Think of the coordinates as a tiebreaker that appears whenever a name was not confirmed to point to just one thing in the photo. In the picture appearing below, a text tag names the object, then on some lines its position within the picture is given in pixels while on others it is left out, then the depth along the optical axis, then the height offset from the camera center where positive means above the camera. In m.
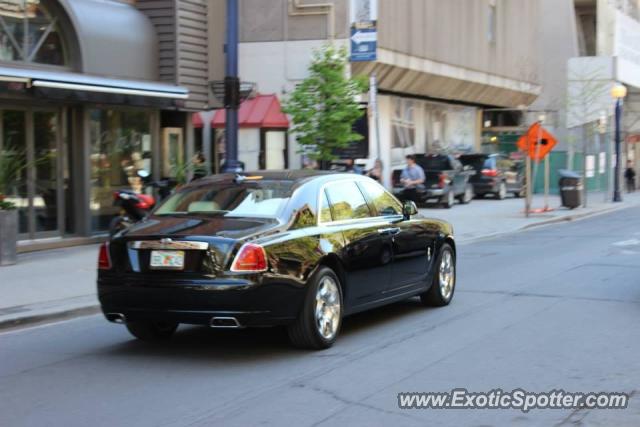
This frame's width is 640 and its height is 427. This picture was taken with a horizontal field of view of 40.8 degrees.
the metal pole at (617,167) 35.34 -0.06
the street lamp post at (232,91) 13.32 +1.21
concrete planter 13.00 -1.02
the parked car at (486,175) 33.59 -0.35
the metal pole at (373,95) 19.15 +1.60
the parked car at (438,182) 27.11 -0.51
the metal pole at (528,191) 25.54 -0.75
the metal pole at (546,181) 27.89 -0.51
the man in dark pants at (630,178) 50.97 -0.74
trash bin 29.67 -0.87
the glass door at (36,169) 14.93 +0.00
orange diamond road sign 25.75 +0.70
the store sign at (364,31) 24.55 +3.89
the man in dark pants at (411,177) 25.88 -0.31
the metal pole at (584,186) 30.64 -0.73
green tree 17.81 +1.23
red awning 25.25 +1.55
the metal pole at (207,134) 26.42 +1.05
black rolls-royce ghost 6.98 -0.78
